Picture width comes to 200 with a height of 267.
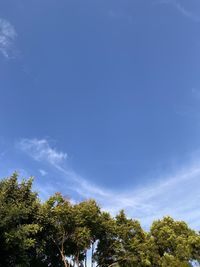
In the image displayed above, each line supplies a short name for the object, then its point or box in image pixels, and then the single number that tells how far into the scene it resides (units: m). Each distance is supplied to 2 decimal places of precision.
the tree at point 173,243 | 24.62
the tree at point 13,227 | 13.34
